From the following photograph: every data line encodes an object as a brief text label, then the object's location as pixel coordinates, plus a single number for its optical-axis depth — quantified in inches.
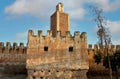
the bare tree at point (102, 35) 535.9
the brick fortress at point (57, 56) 604.3
